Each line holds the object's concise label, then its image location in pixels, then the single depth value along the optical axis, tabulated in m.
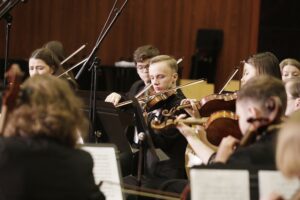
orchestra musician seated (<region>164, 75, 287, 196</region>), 4.30
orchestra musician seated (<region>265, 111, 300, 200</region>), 3.32
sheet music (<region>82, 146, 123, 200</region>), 5.12
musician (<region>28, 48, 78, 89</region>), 8.10
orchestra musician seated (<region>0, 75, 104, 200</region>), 3.93
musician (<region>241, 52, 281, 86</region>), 6.78
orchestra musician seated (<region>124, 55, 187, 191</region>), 6.96
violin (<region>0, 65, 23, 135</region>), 4.01
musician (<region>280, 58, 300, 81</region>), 8.70
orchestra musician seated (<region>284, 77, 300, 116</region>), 6.54
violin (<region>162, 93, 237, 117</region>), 6.68
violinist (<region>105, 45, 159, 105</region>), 9.26
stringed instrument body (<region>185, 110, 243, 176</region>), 5.81
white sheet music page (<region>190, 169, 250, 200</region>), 3.89
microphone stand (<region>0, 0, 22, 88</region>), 7.44
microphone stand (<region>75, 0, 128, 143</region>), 6.92
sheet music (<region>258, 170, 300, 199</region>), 3.95
